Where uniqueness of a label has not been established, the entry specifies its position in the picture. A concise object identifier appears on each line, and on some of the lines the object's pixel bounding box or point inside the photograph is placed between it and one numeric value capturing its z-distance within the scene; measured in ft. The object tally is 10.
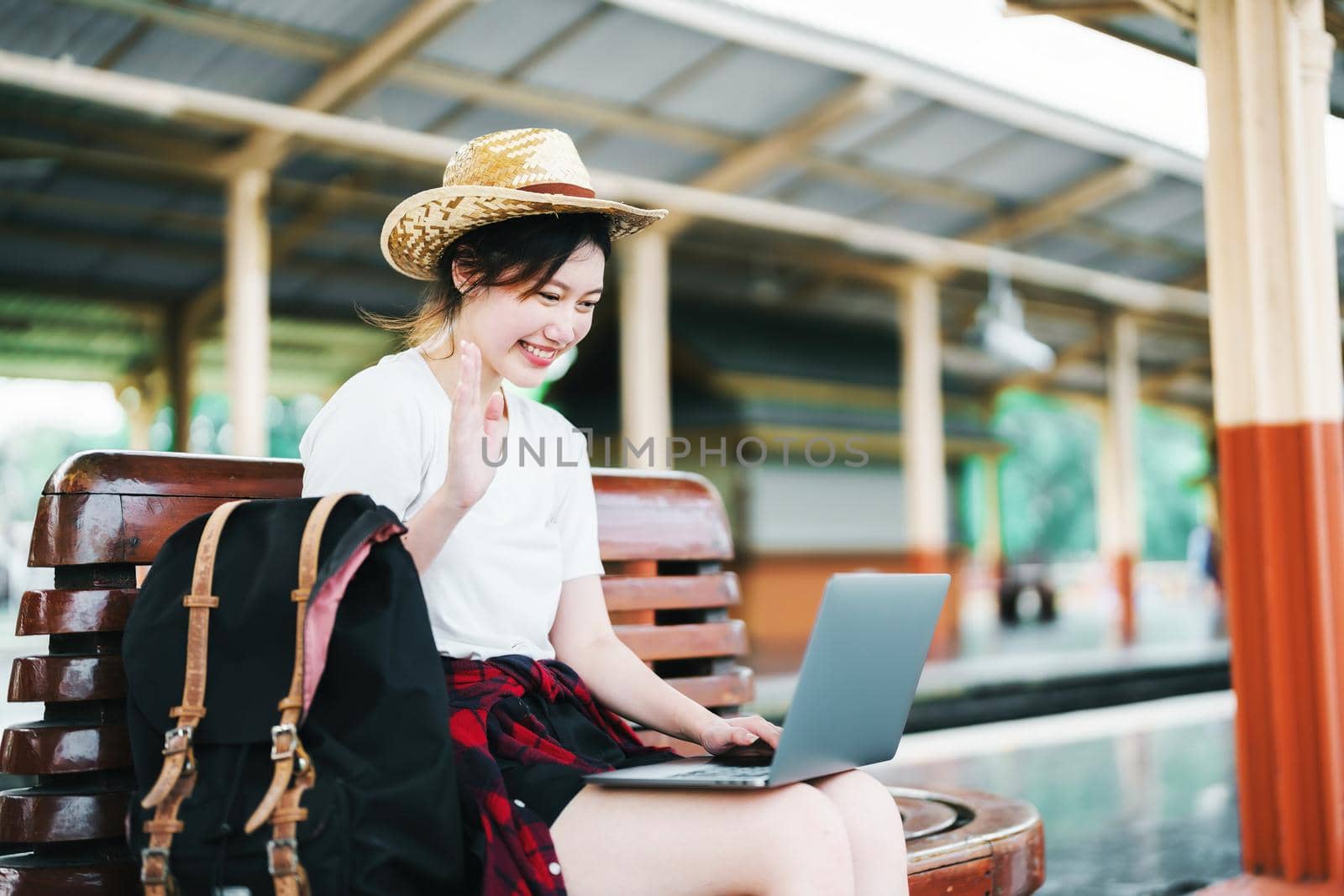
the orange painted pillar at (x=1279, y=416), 10.10
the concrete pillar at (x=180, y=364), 39.45
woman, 4.48
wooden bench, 4.84
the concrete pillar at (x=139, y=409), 44.50
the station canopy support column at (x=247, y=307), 26.17
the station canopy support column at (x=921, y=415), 38.09
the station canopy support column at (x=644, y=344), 30.89
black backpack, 4.08
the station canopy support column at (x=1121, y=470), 42.68
